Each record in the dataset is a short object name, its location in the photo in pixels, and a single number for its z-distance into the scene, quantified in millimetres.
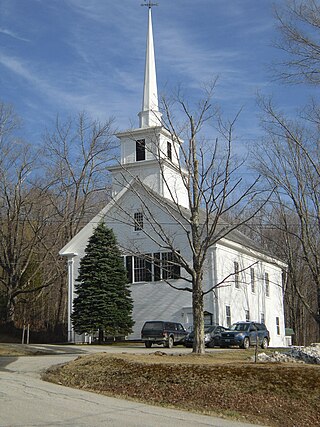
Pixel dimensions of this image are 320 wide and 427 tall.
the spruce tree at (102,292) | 35125
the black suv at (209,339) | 31688
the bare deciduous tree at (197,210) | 20859
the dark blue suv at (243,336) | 31125
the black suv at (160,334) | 31531
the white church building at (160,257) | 37344
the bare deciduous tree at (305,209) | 32344
